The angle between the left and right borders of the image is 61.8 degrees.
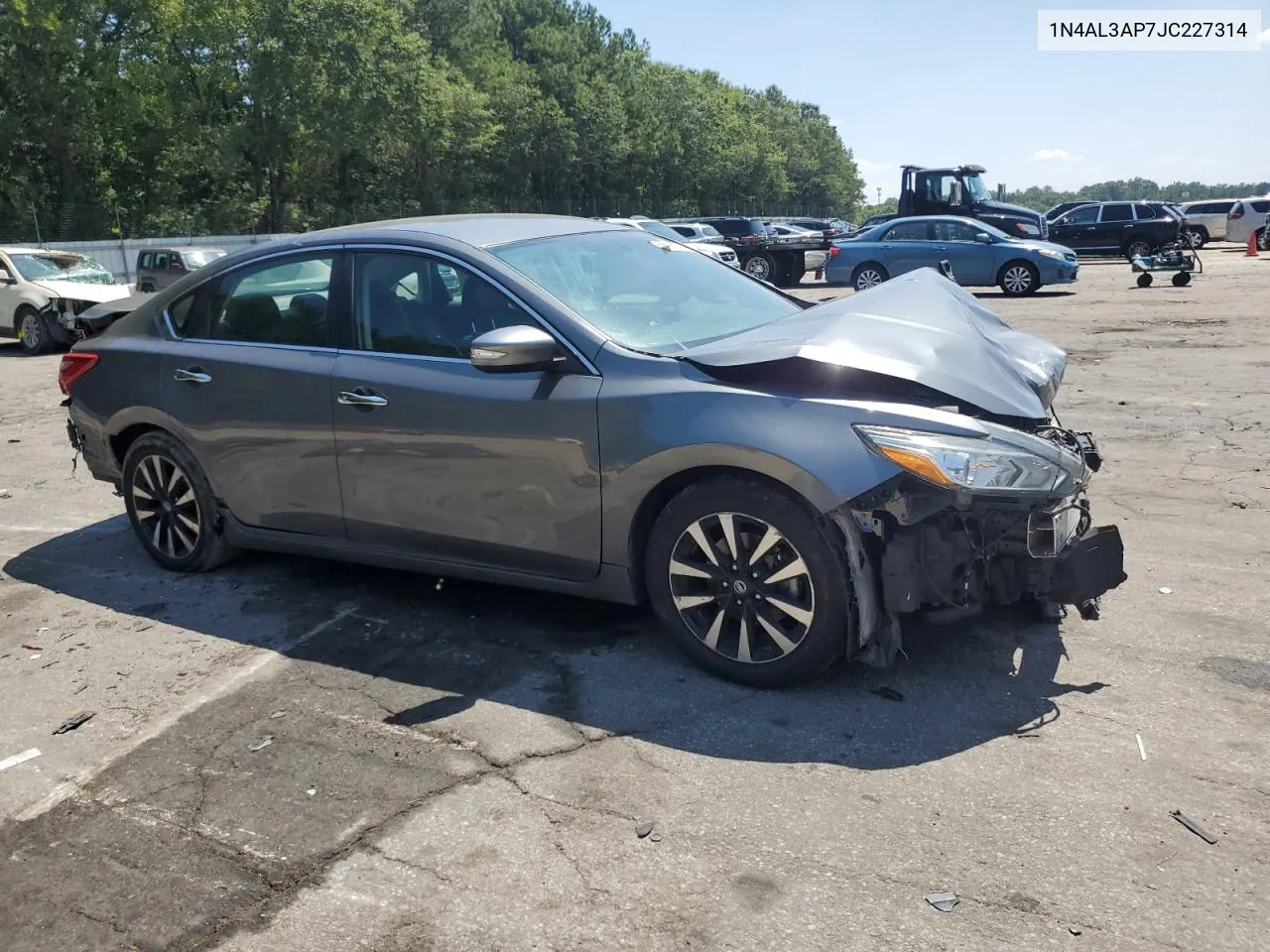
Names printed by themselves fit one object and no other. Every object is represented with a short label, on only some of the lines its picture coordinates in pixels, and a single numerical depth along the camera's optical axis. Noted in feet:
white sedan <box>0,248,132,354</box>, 54.08
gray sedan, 11.66
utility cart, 66.74
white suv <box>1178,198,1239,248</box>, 122.38
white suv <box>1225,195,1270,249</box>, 110.93
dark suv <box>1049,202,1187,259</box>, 97.19
